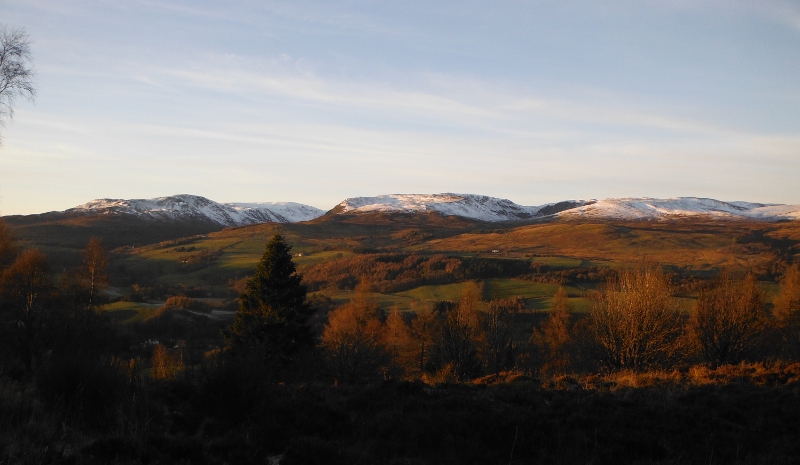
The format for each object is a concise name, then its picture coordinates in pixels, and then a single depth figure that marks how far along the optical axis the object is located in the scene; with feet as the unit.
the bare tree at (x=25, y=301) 74.84
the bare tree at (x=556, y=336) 161.27
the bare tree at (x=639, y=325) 92.73
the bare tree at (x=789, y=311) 139.54
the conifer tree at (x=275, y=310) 107.45
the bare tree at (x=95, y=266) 149.48
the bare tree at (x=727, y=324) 100.37
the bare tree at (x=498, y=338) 135.74
